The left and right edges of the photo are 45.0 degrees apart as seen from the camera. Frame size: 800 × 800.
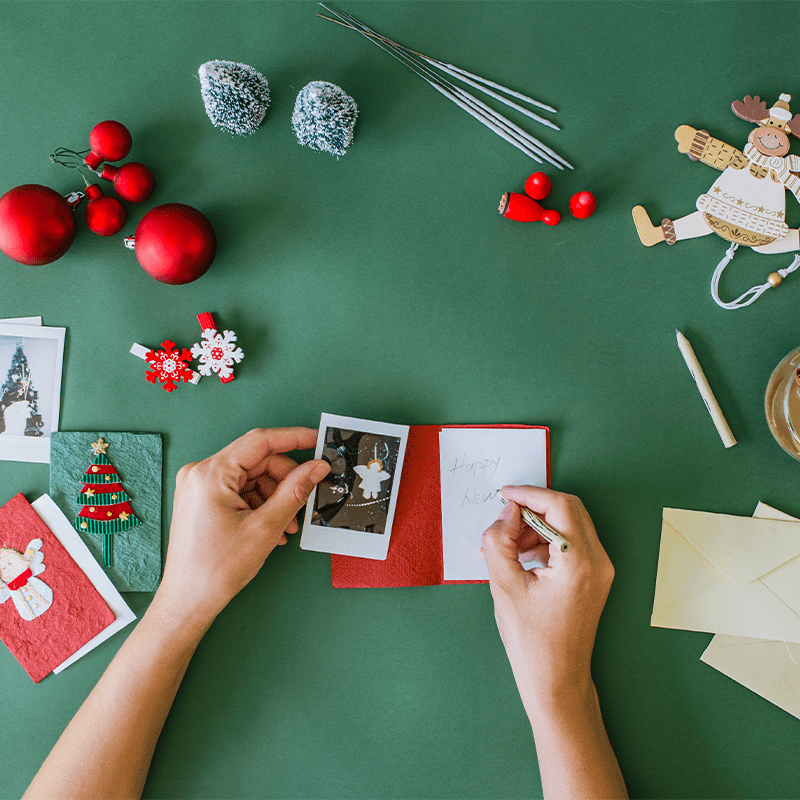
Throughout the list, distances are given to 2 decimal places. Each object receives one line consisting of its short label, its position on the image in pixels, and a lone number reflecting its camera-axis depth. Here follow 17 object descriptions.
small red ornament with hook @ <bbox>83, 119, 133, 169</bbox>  0.59
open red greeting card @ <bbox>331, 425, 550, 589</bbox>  0.61
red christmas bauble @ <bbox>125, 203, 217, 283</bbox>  0.58
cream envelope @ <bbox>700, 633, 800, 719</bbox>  0.61
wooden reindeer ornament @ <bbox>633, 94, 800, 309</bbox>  0.61
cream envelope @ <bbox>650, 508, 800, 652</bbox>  0.61
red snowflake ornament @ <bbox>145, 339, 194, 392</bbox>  0.61
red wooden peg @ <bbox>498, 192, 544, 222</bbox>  0.60
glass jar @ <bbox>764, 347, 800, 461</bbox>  0.60
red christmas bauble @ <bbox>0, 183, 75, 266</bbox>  0.58
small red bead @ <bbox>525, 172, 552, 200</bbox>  0.60
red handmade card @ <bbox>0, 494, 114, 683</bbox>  0.61
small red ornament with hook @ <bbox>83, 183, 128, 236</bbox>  0.60
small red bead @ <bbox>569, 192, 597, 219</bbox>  0.60
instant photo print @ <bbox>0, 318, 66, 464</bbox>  0.62
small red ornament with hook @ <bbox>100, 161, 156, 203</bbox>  0.60
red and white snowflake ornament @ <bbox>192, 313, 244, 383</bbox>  0.61
